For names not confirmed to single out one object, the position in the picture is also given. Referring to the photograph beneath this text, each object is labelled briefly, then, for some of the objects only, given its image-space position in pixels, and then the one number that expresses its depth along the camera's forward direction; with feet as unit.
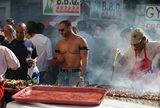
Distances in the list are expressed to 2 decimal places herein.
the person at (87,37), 30.05
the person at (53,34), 36.49
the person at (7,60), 18.40
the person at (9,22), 32.14
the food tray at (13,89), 17.86
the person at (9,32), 28.54
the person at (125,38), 28.45
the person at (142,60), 21.24
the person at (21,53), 25.03
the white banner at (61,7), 35.21
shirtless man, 22.94
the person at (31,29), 29.82
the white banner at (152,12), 35.90
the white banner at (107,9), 35.92
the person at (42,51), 29.32
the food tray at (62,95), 13.01
